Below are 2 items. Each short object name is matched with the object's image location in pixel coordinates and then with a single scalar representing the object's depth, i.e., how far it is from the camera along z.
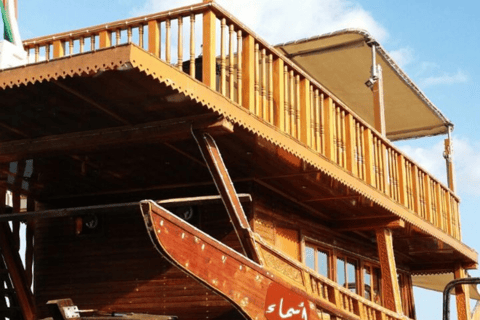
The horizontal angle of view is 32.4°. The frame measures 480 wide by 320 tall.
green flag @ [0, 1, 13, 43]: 8.09
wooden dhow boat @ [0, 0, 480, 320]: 6.95
